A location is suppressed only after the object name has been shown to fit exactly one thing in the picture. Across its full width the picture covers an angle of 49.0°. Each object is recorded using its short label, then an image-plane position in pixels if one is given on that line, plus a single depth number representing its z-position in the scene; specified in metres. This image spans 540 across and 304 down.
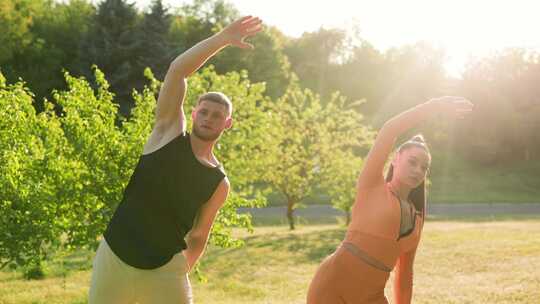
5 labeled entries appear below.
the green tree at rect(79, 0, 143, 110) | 42.03
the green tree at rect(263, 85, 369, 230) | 23.80
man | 3.32
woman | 3.83
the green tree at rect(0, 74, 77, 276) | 9.12
